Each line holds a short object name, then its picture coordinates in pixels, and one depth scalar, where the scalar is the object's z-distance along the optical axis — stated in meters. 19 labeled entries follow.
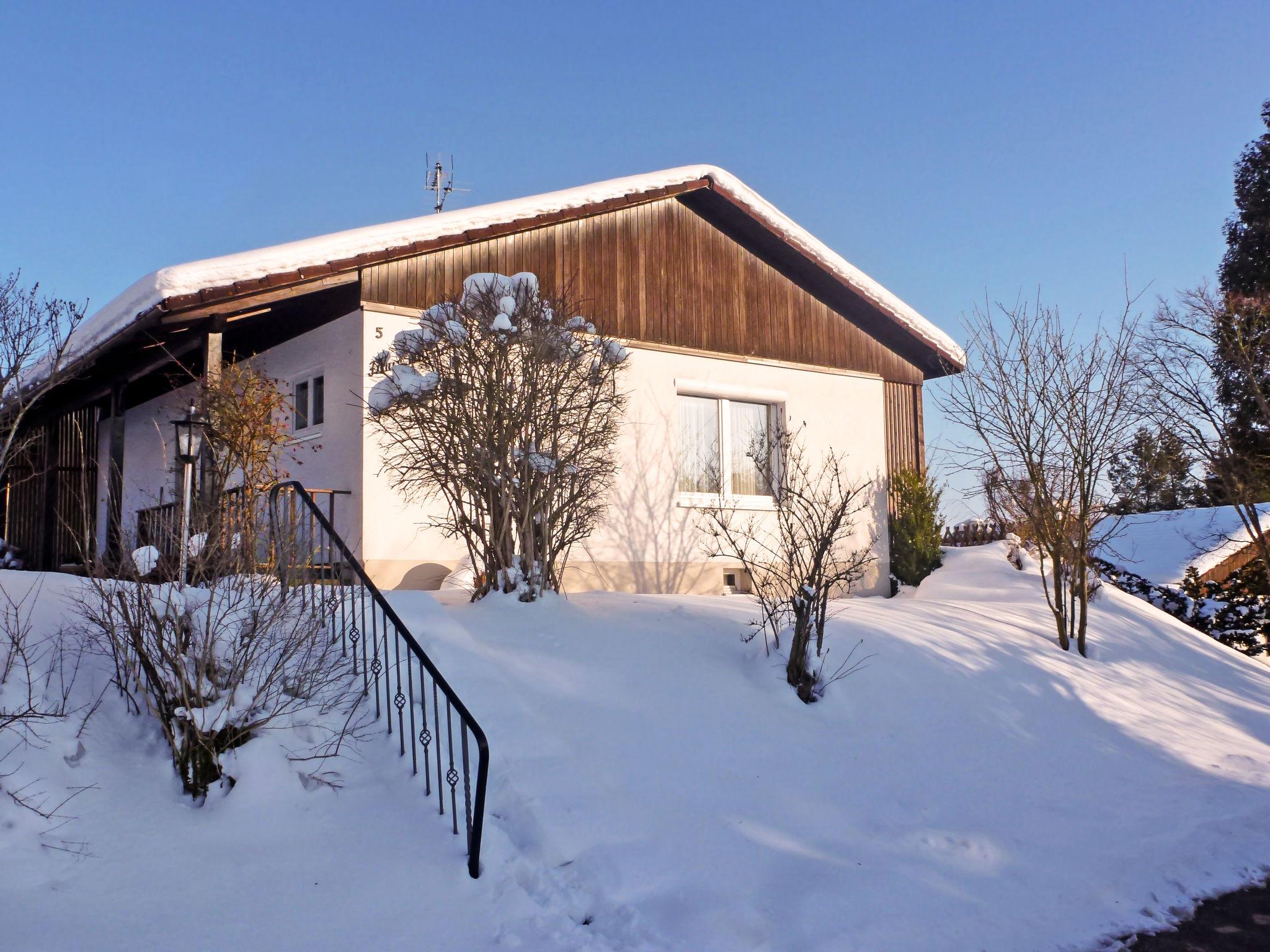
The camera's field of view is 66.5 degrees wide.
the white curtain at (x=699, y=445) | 12.36
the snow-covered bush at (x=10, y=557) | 13.08
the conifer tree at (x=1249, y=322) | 15.88
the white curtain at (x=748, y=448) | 12.85
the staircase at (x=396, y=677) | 4.66
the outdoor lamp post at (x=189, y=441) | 8.29
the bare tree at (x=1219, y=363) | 15.32
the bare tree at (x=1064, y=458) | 9.76
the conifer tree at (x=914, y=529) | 14.12
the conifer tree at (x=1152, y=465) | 10.86
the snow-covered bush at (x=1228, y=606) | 14.63
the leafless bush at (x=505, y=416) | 7.50
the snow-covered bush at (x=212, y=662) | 4.86
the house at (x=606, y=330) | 9.69
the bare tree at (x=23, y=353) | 9.78
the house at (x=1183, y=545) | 19.11
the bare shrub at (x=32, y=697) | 4.55
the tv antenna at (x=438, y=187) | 21.98
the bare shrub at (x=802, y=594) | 6.91
